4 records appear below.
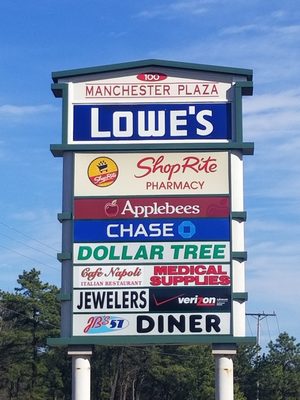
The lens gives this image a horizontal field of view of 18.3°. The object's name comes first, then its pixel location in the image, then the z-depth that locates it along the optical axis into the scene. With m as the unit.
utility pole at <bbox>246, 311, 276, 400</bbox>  86.03
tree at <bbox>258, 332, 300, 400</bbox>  85.06
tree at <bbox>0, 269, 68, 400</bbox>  73.38
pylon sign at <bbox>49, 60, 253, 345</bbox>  16.20
